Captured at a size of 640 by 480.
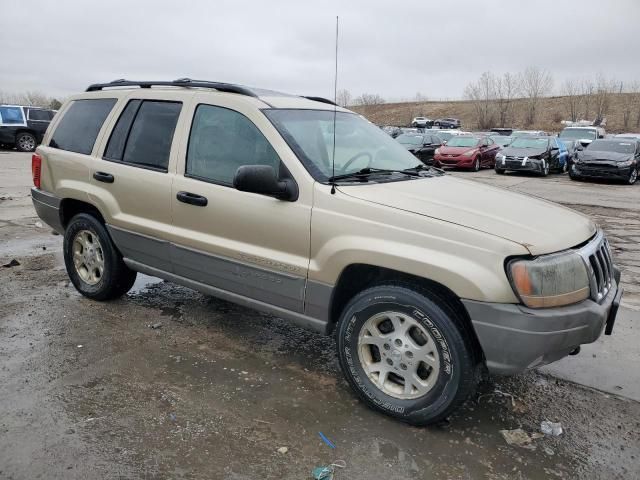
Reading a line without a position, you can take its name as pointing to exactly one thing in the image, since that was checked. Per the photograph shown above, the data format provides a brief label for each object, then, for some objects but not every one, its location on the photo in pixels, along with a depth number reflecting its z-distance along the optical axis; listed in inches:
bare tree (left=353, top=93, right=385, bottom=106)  3569.6
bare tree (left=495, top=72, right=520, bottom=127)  2747.3
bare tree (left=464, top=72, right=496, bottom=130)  2760.8
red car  815.1
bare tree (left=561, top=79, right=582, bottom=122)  2643.7
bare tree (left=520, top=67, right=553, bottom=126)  2790.4
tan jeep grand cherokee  106.7
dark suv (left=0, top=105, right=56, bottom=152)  829.2
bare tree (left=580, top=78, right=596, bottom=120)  2671.3
